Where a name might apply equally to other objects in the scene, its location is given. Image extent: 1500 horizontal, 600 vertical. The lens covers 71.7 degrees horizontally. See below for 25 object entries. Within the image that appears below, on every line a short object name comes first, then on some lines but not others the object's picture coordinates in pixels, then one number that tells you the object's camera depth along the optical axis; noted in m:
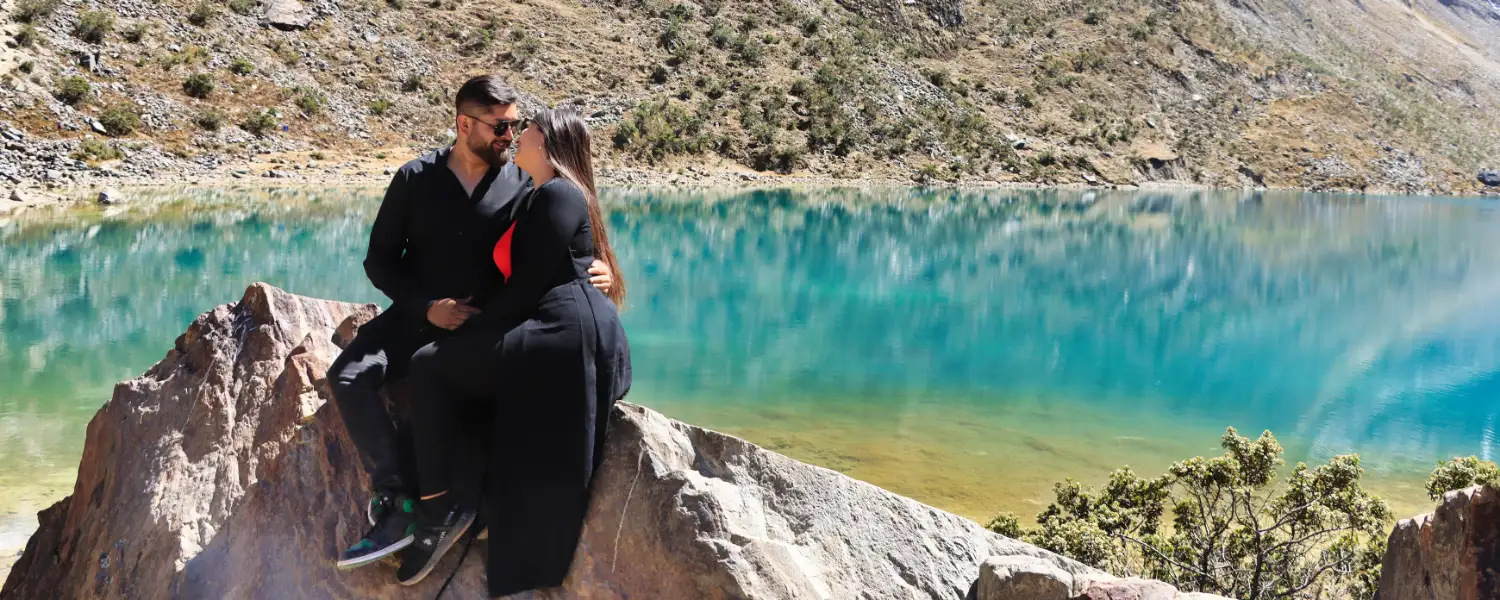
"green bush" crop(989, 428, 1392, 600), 5.56
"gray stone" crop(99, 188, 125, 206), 24.30
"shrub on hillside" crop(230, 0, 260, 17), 39.28
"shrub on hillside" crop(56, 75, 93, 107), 29.94
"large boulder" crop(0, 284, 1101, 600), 3.17
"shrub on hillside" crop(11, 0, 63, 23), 32.25
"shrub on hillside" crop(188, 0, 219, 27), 37.47
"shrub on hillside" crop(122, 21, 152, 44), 34.66
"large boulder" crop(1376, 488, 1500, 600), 3.14
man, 3.28
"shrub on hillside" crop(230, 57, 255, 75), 36.47
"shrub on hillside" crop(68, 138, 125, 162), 27.95
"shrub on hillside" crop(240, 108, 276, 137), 33.78
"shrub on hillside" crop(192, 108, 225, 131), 32.62
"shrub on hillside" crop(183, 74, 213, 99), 33.94
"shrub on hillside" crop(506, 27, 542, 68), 45.59
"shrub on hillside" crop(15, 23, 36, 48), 31.25
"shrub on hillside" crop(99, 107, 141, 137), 30.05
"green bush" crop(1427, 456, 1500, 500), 4.85
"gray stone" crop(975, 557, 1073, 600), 3.23
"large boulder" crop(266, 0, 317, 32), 40.16
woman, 3.06
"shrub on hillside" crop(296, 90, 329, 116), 36.31
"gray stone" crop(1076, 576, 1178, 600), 3.16
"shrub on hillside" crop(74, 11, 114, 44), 33.22
